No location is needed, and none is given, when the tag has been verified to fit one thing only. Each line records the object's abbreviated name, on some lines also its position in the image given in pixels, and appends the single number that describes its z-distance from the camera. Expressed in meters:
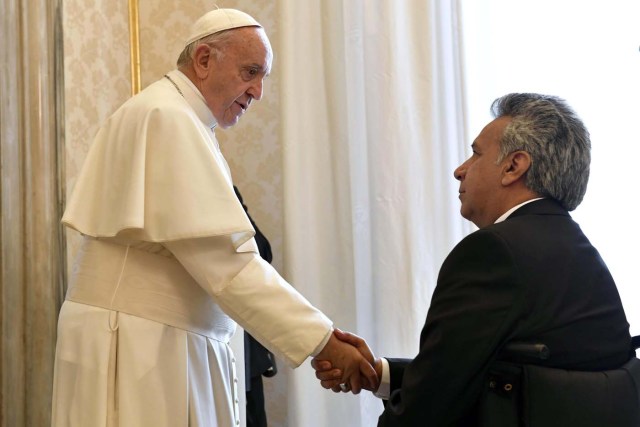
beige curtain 3.90
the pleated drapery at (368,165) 4.33
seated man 2.06
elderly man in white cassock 2.51
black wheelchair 2.00
